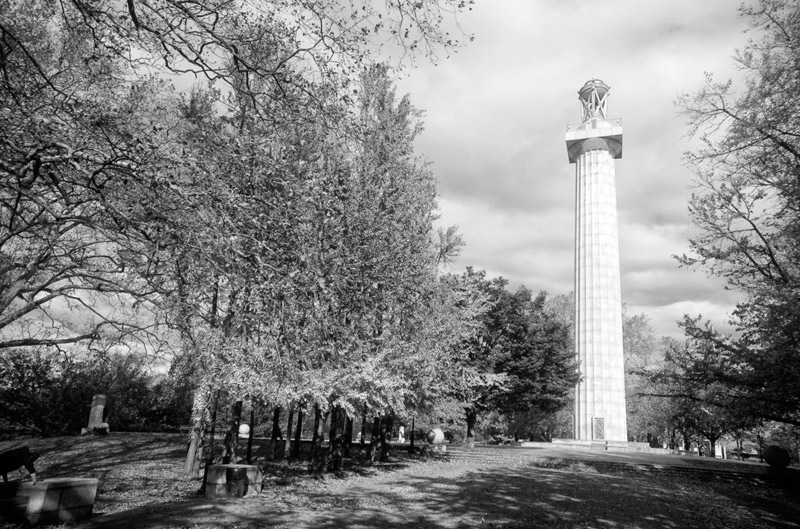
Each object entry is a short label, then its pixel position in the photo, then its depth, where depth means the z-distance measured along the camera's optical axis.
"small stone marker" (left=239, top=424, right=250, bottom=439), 46.25
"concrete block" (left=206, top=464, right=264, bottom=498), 12.73
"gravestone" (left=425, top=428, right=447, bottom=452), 32.38
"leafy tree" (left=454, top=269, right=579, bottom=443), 34.59
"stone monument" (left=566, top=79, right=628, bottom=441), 46.16
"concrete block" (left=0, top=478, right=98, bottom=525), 9.00
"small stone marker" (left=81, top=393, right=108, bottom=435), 26.95
